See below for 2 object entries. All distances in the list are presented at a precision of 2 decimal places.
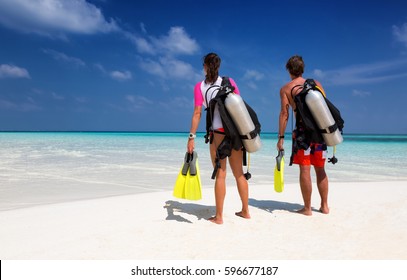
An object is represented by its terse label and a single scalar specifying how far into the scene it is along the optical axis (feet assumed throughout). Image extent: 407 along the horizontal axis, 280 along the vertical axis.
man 13.42
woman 12.06
